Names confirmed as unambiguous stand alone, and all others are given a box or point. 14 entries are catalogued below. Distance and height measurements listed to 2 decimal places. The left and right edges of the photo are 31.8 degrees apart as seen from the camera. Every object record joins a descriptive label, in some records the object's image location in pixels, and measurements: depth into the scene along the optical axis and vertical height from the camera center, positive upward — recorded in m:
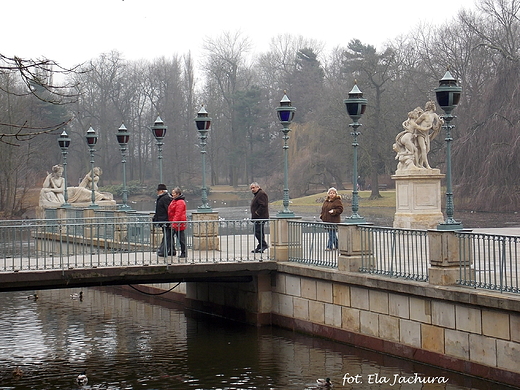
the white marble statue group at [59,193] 38.12 +0.99
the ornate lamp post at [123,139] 29.08 +2.47
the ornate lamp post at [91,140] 31.31 +2.63
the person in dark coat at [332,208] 20.78 +0.08
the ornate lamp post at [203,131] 22.53 +2.08
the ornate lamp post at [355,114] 17.86 +1.94
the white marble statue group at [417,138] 27.08 +2.15
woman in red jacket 19.95 -0.03
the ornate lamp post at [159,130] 25.05 +2.34
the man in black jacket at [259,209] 20.81 +0.10
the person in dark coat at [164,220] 19.65 -0.12
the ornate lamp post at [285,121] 20.20 +2.05
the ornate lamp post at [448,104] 15.36 +1.80
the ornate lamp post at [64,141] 32.19 +2.68
